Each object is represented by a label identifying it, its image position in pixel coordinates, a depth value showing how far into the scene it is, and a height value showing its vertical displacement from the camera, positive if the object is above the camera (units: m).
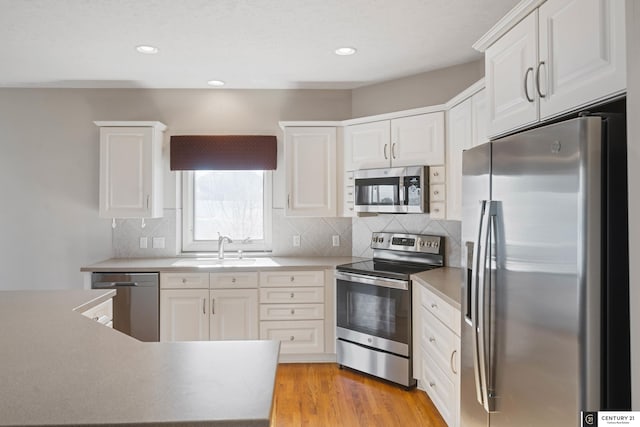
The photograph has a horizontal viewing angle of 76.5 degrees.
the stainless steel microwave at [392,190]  3.12 +0.20
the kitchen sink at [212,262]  3.48 -0.43
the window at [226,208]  4.08 +0.07
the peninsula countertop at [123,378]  0.92 -0.45
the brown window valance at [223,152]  3.88 +0.61
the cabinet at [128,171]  3.62 +0.40
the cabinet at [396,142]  3.09 +0.60
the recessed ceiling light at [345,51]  2.97 +1.23
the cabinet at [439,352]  2.26 -0.85
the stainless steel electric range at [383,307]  2.97 -0.72
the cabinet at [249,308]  3.41 -0.79
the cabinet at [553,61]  1.18 +0.54
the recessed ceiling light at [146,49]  2.92 +1.21
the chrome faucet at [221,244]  3.80 -0.27
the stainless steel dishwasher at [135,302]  3.34 -0.72
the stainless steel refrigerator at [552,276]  1.13 -0.19
